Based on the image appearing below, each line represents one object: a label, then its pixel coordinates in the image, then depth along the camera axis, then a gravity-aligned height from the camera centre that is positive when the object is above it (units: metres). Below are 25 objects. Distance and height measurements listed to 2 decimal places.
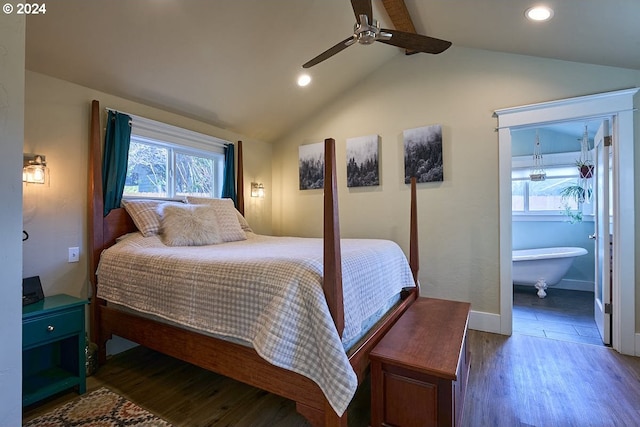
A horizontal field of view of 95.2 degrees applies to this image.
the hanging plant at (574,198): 4.47 +0.14
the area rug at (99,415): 1.70 -1.22
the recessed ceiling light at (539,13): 2.11 +1.44
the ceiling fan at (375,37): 1.79 +1.18
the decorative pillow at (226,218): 2.93 -0.06
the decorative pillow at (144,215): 2.50 -0.02
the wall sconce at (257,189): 4.06 +0.31
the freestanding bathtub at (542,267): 4.18 -0.87
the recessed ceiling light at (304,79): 3.37 +1.54
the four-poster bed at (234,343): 1.36 -0.76
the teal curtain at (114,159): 2.49 +0.47
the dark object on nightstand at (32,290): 1.96 -0.52
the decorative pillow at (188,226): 2.47 -0.12
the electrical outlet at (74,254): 2.30 -0.32
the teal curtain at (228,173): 3.65 +0.49
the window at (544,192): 4.67 +0.27
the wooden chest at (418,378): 1.40 -0.85
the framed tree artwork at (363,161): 3.62 +0.62
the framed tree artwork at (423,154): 3.26 +0.63
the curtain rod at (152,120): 2.55 +0.89
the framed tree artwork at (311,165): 4.06 +0.64
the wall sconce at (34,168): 2.01 +0.32
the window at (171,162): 2.80 +0.55
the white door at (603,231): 2.67 -0.23
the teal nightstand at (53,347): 1.79 -0.94
